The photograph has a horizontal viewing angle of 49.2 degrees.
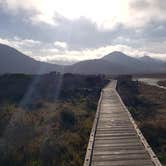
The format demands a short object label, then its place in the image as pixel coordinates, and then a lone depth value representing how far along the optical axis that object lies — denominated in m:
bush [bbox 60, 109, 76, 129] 9.51
